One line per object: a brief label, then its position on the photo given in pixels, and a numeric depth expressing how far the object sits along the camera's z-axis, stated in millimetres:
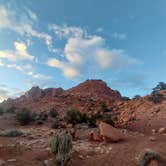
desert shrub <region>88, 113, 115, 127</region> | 10171
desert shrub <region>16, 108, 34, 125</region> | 12081
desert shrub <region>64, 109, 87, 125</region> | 10110
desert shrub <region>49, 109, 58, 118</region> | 14563
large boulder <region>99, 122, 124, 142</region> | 7150
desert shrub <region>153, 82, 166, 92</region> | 20569
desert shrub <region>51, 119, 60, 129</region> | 10433
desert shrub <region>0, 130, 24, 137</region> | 8098
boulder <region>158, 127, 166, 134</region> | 8641
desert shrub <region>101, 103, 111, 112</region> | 16055
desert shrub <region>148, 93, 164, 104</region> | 14645
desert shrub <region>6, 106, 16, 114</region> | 17362
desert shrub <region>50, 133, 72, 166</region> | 4874
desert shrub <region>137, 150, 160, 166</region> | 4845
